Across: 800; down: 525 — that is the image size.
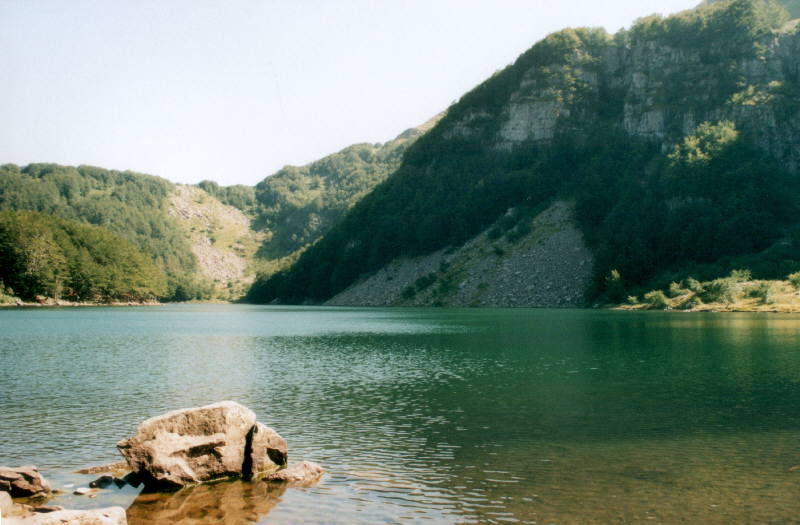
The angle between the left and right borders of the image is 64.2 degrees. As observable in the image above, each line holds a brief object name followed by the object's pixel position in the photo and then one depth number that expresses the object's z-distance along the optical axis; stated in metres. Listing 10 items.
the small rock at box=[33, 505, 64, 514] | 15.32
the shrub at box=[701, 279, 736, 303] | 118.62
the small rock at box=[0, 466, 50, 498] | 16.67
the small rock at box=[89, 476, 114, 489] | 17.96
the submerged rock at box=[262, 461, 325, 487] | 18.41
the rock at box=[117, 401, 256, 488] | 18.20
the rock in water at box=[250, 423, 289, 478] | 19.45
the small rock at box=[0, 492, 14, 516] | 14.83
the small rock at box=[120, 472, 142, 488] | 18.36
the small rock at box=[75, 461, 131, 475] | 19.34
